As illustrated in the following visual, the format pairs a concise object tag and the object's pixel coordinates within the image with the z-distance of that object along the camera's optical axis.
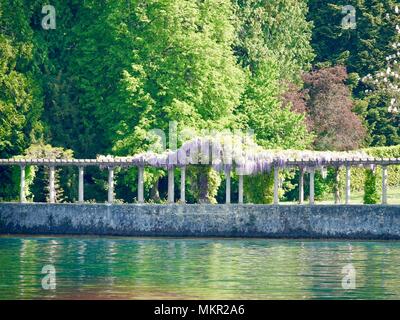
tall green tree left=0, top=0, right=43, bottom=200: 82.69
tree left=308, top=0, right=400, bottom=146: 99.56
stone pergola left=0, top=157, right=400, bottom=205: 71.00
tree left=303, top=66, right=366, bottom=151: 93.44
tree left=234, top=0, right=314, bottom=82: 92.62
